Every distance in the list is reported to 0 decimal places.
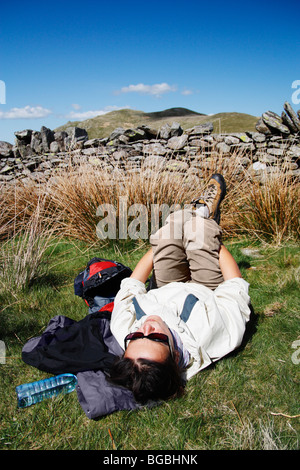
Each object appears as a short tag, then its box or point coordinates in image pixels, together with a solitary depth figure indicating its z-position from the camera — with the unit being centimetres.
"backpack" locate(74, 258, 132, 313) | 281
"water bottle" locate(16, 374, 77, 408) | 182
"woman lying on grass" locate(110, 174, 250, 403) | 176
